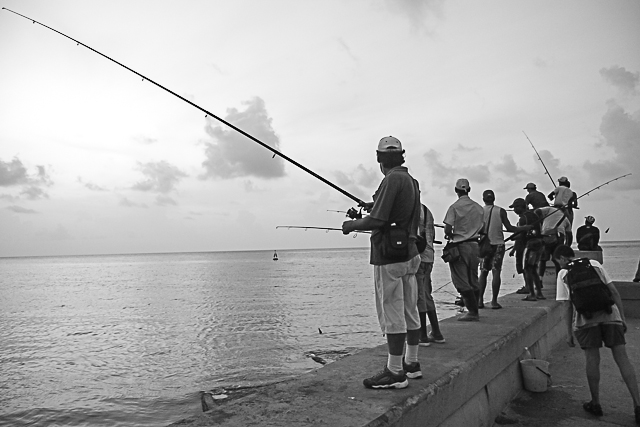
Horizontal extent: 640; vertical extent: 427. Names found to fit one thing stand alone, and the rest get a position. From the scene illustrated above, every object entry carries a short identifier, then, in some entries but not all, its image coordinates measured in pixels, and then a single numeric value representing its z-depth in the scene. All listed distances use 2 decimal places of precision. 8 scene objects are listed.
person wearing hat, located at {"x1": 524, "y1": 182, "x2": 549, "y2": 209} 9.09
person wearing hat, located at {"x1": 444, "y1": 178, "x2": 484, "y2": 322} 5.95
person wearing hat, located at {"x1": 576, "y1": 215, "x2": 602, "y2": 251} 10.07
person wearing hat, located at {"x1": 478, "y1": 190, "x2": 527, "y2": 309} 7.67
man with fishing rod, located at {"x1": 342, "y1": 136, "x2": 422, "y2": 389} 3.38
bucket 5.21
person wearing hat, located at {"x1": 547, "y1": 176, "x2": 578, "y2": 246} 8.80
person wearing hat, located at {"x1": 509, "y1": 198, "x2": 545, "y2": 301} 8.38
